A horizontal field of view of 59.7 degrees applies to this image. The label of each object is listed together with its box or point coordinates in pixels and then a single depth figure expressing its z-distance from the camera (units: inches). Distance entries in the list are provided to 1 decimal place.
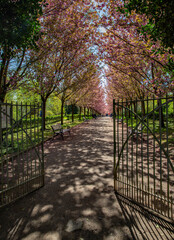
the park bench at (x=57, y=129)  460.5
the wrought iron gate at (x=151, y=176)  132.0
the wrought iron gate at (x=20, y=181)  146.3
